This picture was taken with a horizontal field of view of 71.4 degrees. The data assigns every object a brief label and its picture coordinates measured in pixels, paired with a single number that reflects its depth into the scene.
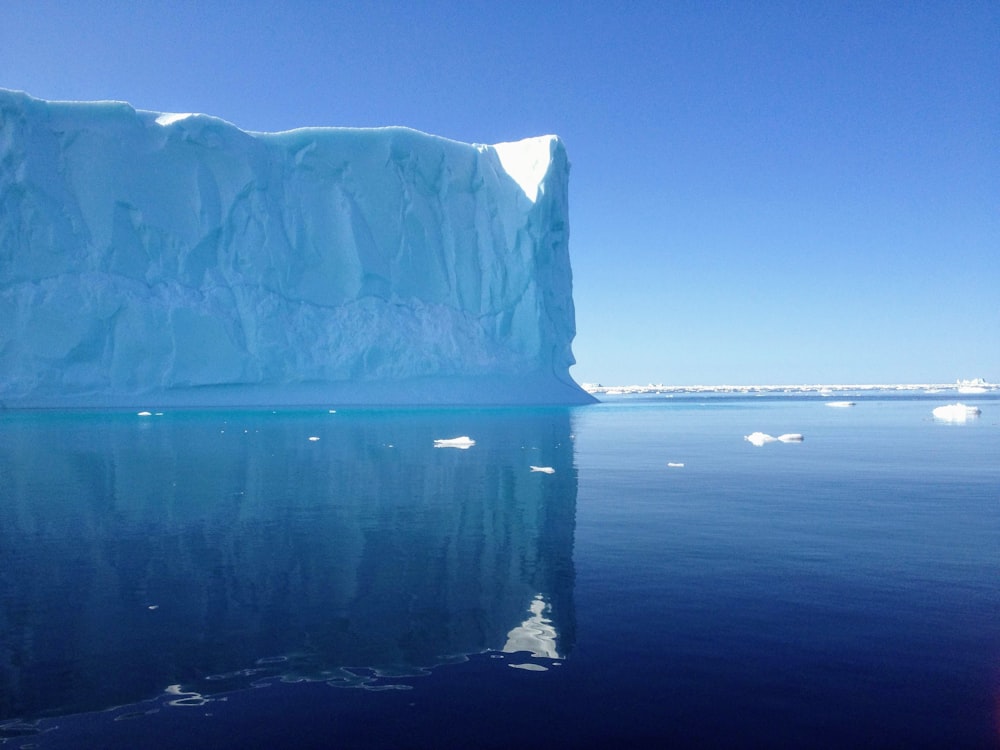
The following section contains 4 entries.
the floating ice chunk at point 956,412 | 29.38
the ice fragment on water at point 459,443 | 16.12
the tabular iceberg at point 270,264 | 28.00
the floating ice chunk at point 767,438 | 17.52
